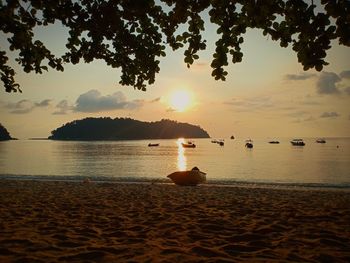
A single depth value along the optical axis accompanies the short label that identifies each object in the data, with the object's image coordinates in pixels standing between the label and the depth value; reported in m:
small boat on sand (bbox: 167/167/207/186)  22.66
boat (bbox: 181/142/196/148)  147.62
